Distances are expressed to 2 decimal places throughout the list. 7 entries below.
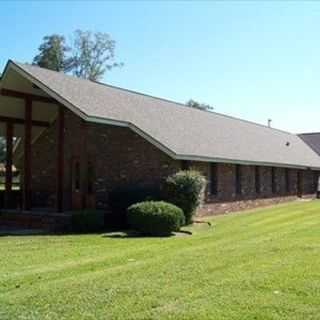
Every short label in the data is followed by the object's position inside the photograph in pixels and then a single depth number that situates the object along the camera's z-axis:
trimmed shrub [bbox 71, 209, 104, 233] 12.71
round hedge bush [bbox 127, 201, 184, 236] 11.80
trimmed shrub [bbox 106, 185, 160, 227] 13.79
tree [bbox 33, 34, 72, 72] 42.93
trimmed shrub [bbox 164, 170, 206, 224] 13.81
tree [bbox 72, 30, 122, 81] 43.60
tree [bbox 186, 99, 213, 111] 55.35
